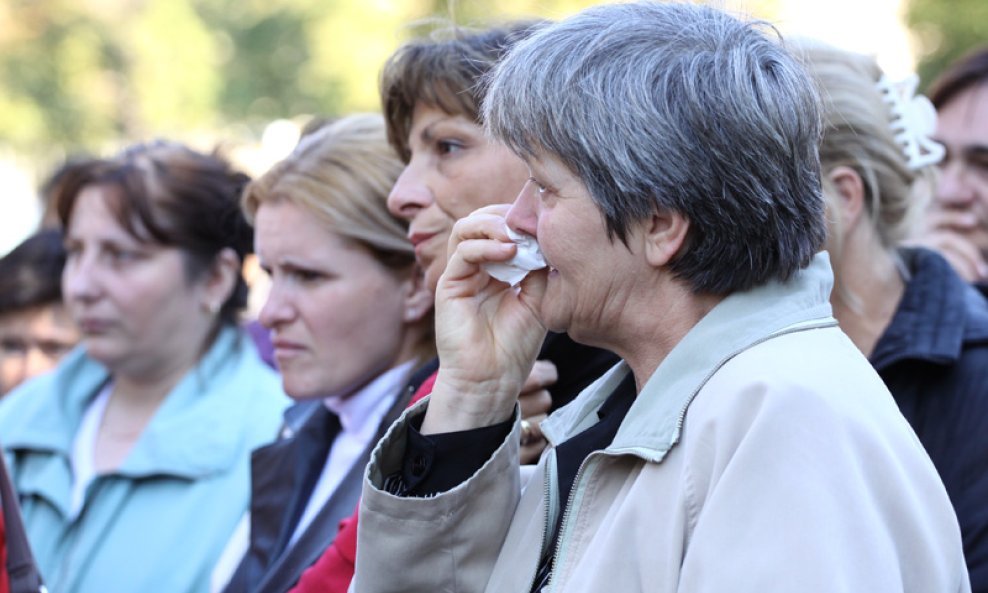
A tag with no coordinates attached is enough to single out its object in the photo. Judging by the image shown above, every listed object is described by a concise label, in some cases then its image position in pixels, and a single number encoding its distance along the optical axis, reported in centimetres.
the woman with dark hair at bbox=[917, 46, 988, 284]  876
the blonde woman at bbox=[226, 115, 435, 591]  665
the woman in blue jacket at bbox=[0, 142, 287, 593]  840
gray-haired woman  338
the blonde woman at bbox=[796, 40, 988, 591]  548
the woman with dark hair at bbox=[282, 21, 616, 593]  564
